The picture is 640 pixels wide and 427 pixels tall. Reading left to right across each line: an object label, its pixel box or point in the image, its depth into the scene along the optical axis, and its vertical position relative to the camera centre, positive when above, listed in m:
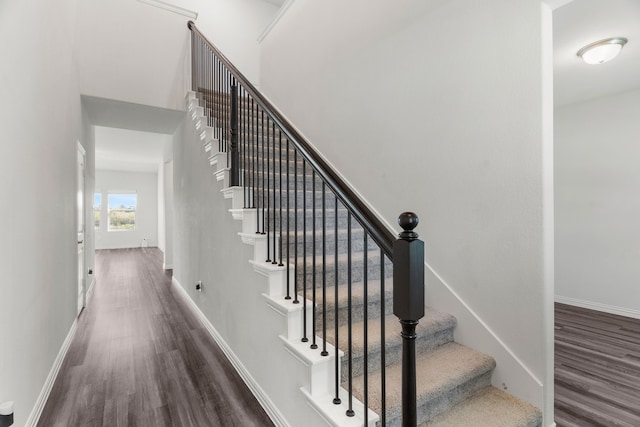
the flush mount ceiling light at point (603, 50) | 2.55 +1.40
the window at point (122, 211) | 10.31 +0.14
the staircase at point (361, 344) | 1.44 -0.73
